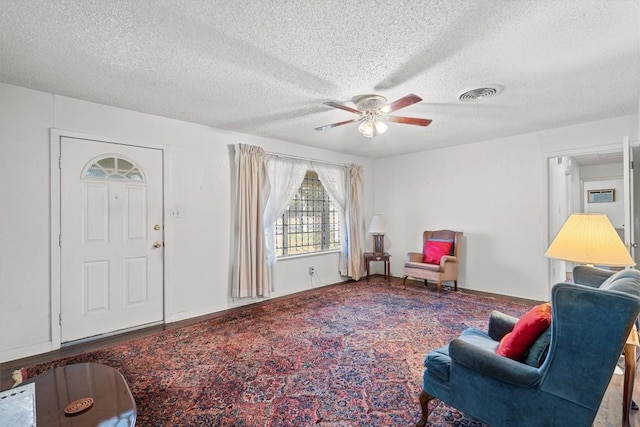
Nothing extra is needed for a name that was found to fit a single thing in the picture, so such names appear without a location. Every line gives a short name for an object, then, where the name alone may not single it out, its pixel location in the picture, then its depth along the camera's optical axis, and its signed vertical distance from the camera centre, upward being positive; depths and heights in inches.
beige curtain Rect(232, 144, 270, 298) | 158.9 -5.7
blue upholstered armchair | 48.3 -27.6
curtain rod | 179.8 +38.2
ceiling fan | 111.7 +39.2
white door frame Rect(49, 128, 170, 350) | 111.9 -4.3
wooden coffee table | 50.1 -33.2
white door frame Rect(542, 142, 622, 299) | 162.4 +2.8
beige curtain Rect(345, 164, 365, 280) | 215.8 -3.5
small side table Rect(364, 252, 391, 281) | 214.2 -29.2
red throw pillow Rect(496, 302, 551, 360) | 58.2 -23.3
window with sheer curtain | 195.0 -3.6
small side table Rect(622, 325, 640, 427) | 67.1 -37.0
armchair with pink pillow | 178.5 -26.7
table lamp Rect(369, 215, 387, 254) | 215.3 -10.0
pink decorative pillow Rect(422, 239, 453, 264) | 187.5 -21.1
